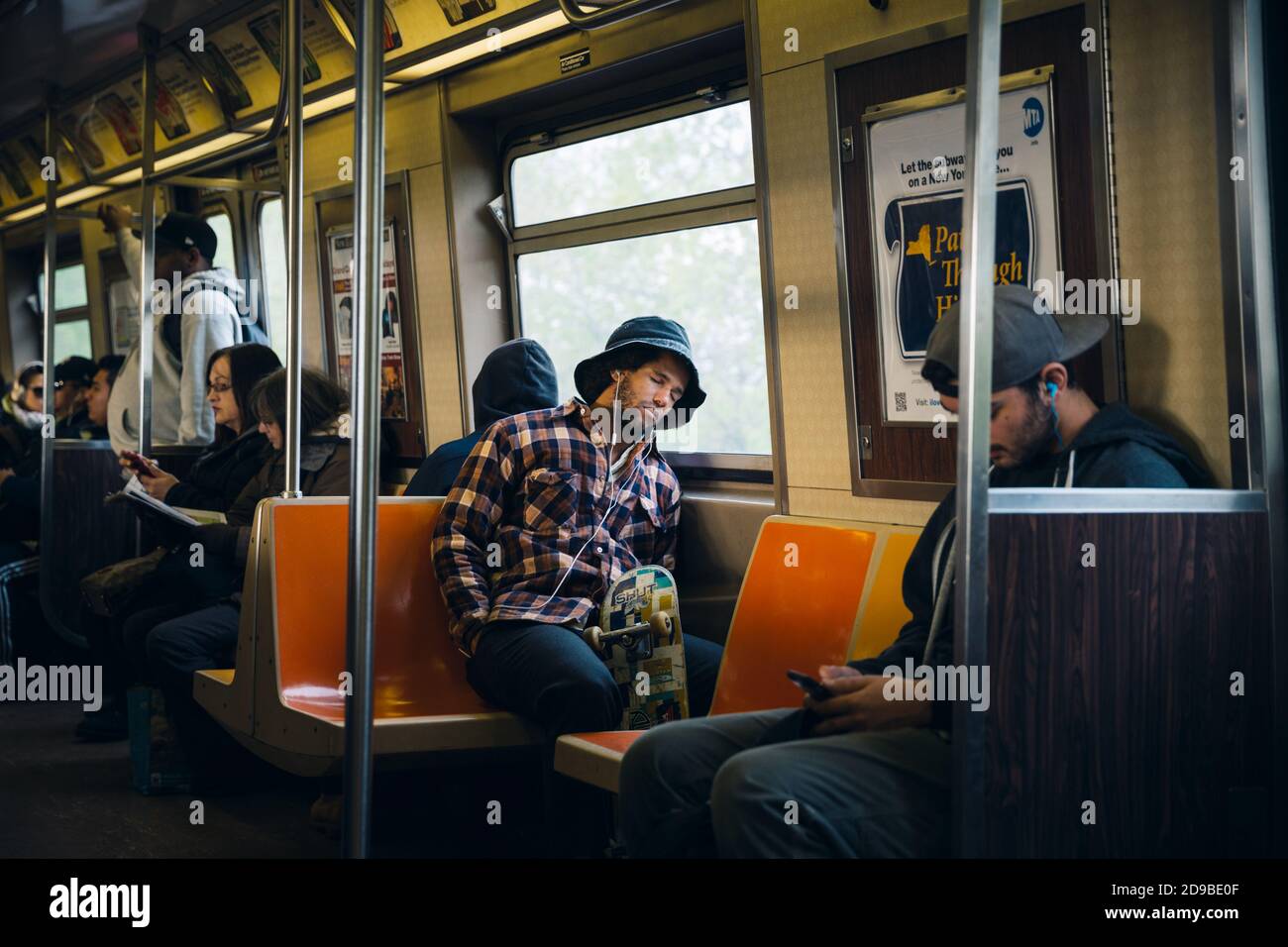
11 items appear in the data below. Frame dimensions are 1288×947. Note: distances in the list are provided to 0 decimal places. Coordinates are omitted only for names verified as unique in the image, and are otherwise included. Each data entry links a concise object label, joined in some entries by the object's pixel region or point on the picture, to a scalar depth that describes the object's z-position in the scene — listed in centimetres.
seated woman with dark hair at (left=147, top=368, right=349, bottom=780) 439
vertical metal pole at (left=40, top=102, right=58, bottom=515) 599
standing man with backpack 588
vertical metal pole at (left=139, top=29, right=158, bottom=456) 521
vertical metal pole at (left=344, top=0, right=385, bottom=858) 247
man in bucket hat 354
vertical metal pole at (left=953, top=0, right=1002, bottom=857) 210
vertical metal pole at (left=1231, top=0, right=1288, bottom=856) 254
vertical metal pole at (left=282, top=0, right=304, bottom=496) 371
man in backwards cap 238
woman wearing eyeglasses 514
